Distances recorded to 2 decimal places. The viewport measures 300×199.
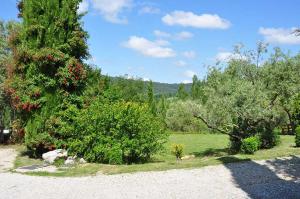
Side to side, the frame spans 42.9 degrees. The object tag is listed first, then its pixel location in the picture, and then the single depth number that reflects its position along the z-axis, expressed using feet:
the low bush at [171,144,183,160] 71.10
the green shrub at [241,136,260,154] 60.64
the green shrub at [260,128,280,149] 69.51
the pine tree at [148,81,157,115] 213.15
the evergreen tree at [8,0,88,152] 60.64
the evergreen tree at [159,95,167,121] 221.76
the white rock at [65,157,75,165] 53.40
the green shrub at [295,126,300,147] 65.10
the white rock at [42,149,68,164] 55.67
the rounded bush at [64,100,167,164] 54.08
